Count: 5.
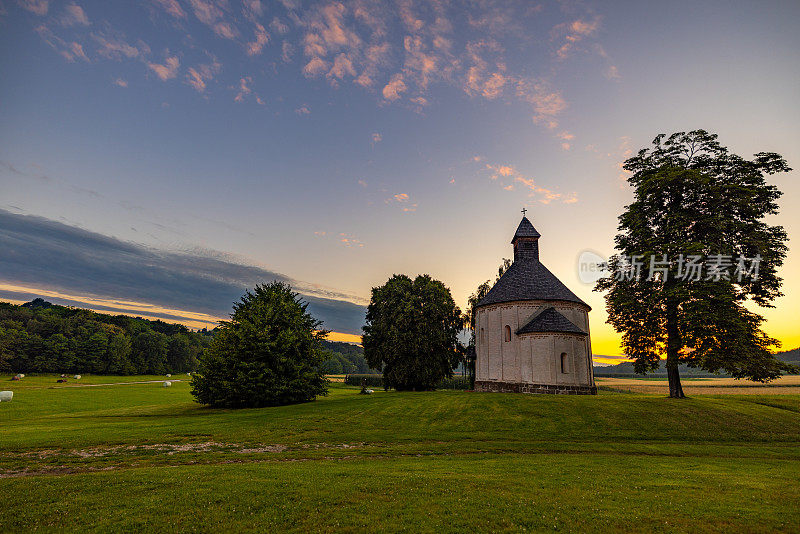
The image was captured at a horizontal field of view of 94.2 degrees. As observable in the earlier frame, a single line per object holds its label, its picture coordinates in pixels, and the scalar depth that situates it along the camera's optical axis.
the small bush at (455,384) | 81.84
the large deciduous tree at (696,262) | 31.42
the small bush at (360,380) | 108.66
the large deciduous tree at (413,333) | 53.69
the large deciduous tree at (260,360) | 38.75
